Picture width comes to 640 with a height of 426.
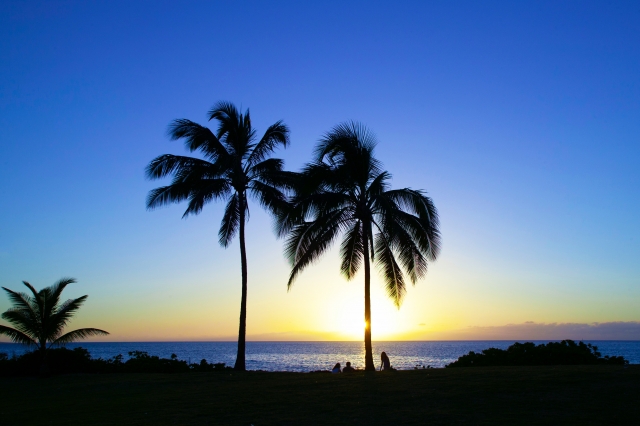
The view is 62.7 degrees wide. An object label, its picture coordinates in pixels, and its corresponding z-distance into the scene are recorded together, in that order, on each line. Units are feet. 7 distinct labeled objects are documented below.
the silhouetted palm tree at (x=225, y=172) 81.76
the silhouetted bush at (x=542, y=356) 74.74
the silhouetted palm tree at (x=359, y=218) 69.05
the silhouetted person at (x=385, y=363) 73.19
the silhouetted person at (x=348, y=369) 68.39
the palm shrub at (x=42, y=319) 82.94
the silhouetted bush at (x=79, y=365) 85.05
